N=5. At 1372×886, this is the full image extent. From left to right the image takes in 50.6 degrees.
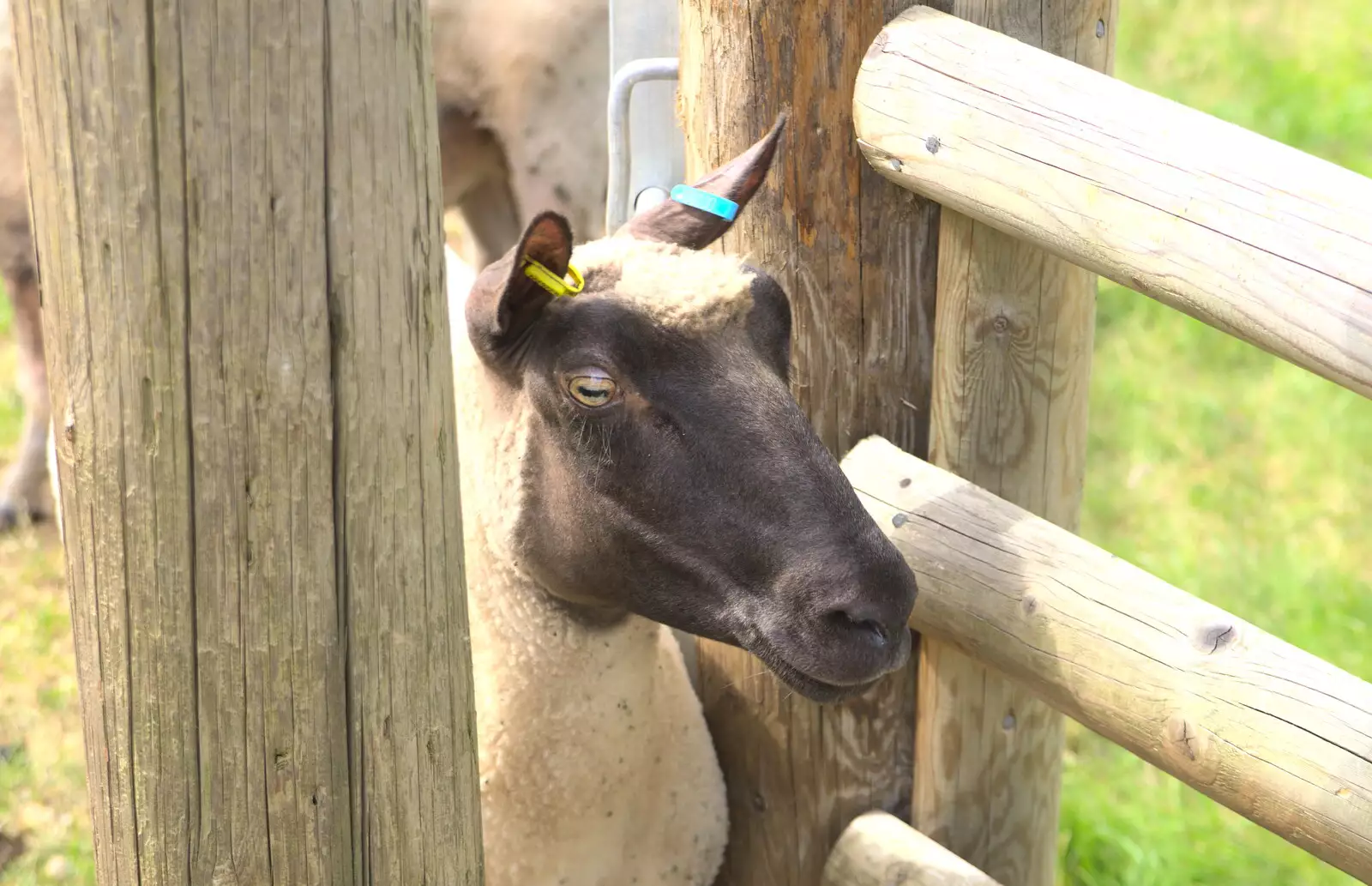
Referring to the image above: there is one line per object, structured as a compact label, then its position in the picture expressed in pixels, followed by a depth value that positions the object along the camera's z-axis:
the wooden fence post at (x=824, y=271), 2.53
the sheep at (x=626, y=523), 2.22
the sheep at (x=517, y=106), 4.48
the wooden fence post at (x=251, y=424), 1.53
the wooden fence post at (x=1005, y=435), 2.52
